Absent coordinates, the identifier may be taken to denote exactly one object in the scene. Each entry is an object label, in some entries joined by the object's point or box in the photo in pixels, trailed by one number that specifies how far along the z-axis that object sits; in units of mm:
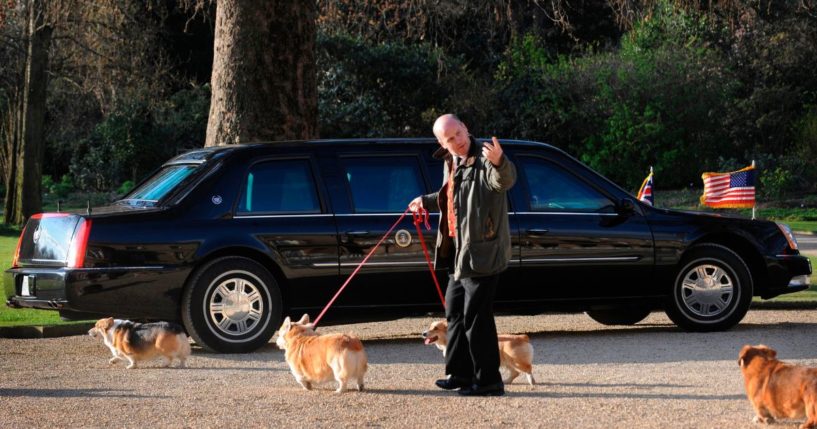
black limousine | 17752
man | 13914
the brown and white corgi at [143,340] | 16906
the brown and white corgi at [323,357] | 14451
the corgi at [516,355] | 15041
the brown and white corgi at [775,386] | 11969
